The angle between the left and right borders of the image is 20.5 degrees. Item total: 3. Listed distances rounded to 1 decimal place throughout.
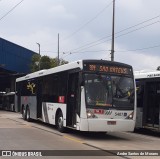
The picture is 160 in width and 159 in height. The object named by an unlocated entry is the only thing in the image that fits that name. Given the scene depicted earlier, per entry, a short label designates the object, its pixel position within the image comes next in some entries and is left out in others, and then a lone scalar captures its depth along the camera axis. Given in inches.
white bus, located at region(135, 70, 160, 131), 781.9
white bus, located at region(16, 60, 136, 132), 670.5
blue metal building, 2132.1
